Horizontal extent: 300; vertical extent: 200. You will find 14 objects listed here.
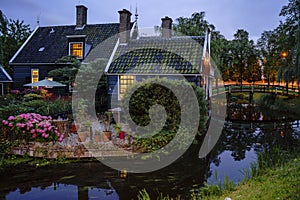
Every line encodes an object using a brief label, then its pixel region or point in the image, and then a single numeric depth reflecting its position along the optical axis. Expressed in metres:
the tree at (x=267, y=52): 41.78
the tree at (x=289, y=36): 22.39
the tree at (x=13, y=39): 26.37
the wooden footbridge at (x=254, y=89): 28.97
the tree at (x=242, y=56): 45.22
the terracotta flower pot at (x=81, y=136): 8.96
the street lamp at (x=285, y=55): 25.01
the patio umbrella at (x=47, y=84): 15.84
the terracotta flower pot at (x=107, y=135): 9.01
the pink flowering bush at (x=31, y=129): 8.40
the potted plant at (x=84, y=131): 8.98
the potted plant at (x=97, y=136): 8.88
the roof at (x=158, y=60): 15.82
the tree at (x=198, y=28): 32.56
